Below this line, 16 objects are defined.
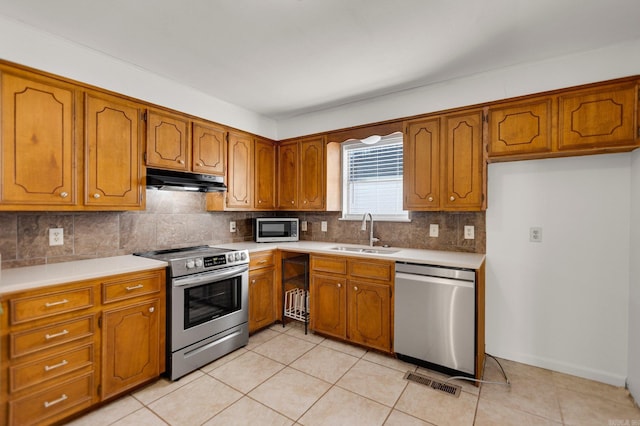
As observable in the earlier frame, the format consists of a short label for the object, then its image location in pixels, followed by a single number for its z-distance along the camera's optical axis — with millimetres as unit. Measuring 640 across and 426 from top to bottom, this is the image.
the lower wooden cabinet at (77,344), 1623
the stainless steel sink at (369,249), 2994
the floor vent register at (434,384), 2160
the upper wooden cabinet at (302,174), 3562
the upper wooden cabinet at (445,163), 2576
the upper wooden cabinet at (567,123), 2062
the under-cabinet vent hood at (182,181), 2537
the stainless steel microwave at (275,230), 3625
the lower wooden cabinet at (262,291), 3047
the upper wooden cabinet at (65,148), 1869
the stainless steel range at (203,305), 2301
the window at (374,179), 3350
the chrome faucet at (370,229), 3275
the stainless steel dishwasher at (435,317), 2252
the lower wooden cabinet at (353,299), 2648
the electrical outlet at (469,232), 2805
